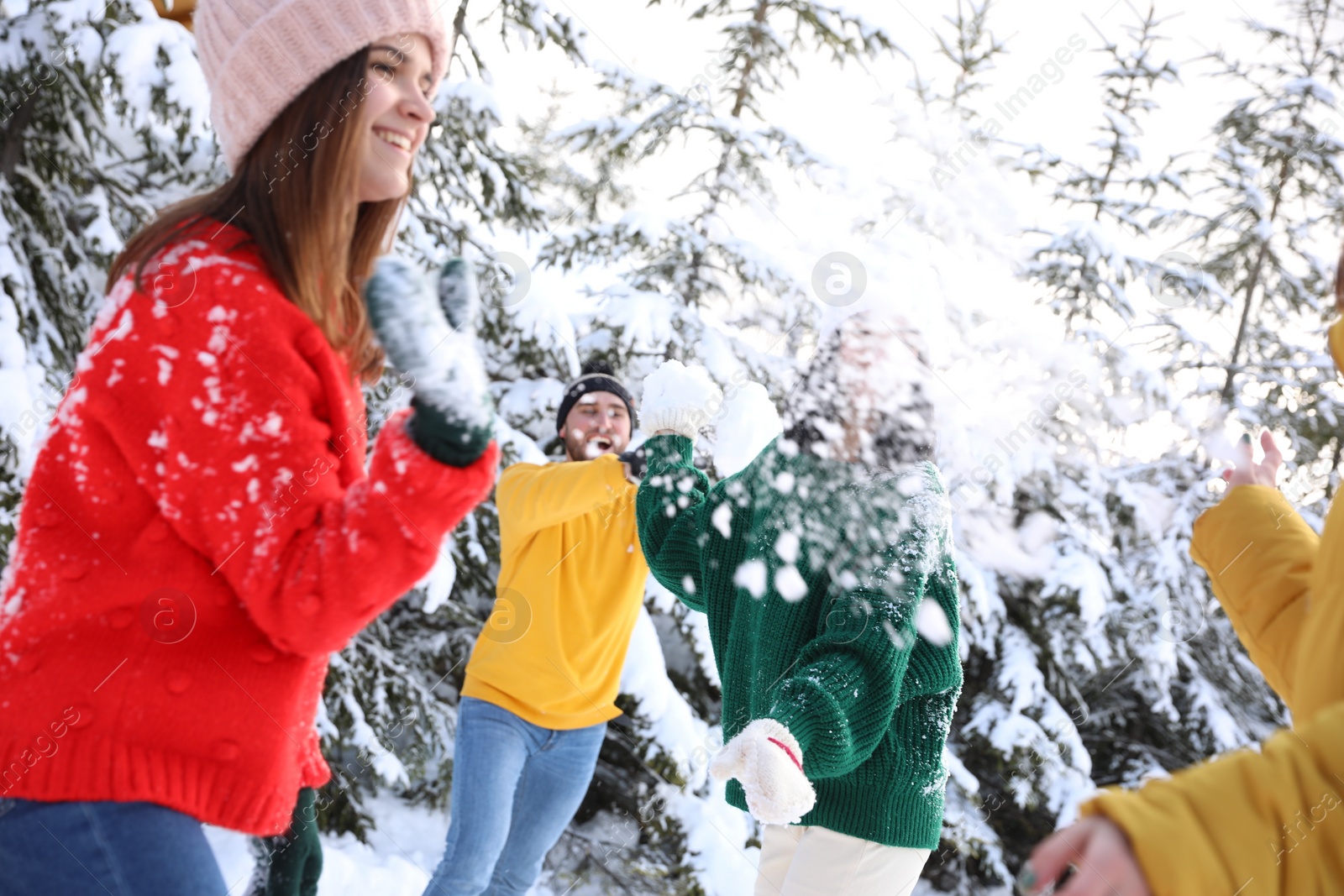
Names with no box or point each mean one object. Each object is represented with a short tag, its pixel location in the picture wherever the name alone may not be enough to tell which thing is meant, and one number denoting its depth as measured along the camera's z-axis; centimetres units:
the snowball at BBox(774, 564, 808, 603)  235
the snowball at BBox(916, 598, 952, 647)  225
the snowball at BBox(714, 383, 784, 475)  338
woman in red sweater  113
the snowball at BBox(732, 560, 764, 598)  246
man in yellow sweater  315
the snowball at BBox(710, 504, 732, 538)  261
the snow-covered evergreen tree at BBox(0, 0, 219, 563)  371
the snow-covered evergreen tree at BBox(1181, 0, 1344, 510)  685
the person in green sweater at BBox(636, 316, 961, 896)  212
